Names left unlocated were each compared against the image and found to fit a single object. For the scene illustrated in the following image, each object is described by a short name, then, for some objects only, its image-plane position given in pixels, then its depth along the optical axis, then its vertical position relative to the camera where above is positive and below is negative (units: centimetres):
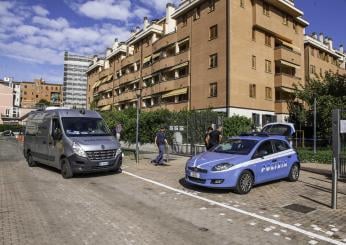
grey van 1188 -26
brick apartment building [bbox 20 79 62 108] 14771 +1804
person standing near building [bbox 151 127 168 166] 1616 -25
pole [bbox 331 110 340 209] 840 -32
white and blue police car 969 -73
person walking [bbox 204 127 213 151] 1520 -6
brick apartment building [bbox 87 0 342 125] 3172 +773
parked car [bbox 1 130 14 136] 6722 +18
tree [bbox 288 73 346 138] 2386 +274
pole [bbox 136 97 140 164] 1744 -84
